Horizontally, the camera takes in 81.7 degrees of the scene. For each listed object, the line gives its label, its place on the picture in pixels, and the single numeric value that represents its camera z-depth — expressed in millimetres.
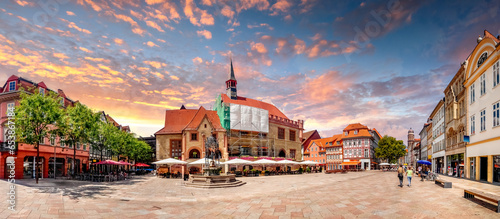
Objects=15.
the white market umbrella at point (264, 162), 43156
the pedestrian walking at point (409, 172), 22644
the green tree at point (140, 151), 53562
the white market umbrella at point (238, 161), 41625
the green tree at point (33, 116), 21922
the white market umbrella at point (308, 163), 49006
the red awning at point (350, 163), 77162
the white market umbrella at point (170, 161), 37350
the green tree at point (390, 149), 74500
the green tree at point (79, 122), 28266
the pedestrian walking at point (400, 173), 23002
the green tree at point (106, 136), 37872
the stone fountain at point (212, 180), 24359
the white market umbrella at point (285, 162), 46381
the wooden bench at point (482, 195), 11343
